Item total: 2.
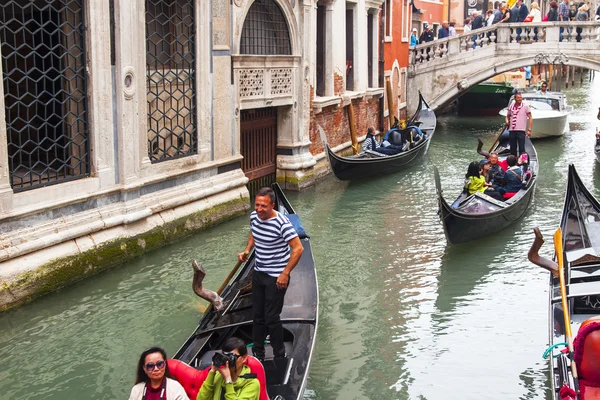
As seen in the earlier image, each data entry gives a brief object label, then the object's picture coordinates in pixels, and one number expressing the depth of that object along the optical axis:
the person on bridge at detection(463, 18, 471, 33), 15.15
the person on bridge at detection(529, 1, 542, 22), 14.44
